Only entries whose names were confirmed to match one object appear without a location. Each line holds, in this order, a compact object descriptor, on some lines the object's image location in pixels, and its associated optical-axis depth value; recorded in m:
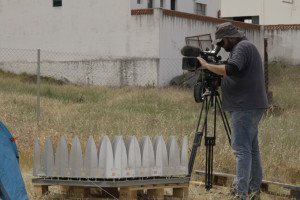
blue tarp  8.78
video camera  9.77
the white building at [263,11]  48.80
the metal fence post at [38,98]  17.92
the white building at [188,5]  42.36
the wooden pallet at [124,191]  9.57
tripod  10.22
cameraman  9.76
